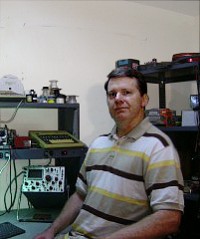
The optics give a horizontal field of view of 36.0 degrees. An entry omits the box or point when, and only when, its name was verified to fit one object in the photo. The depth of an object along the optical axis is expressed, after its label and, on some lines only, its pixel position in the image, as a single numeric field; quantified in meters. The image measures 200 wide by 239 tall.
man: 1.23
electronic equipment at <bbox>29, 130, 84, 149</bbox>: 1.92
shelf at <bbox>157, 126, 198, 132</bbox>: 2.00
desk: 1.62
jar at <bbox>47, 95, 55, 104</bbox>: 2.06
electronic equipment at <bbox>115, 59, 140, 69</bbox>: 2.28
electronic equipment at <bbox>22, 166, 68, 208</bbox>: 1.93
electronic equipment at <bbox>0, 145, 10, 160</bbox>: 1.83
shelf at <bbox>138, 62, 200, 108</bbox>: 2.04
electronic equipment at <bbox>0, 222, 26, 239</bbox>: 1.58
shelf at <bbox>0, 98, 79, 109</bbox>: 1.95
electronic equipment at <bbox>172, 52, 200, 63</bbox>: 2.00
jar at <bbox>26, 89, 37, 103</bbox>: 1.99
